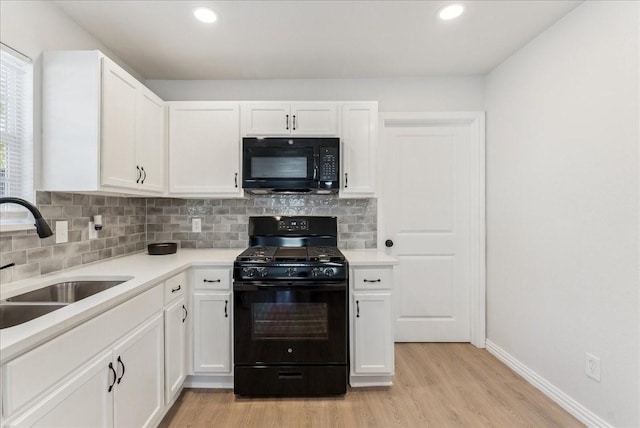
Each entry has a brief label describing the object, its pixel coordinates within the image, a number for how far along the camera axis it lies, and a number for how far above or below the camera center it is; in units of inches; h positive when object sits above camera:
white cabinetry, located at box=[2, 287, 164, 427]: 35.9 -23.5
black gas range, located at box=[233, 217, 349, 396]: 82.0 -30.4
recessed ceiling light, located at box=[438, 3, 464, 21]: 73.2 +49.4
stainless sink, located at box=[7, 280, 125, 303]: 62.9 -16.0
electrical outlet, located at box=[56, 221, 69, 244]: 71.2 -4.3
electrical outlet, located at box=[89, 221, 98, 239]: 81.4 -4.6
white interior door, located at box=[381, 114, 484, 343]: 115.7 -4.1
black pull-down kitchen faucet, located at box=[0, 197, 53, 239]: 48.6 -0.7
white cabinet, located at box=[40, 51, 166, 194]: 66.6 +20.2
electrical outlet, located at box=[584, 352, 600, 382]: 68.7 -34.3
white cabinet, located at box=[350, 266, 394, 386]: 85.7 -33.4
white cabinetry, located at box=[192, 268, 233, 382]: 85.0 -31.0
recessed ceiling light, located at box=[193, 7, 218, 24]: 74.1 +48.9
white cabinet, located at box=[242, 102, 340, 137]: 99.4 +31.0
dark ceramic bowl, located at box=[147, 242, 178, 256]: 98.0 -11.2
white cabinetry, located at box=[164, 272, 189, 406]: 72.5 -30.4
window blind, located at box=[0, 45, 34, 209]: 60.6 +18.0
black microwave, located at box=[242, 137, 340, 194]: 96.1 +16.8
